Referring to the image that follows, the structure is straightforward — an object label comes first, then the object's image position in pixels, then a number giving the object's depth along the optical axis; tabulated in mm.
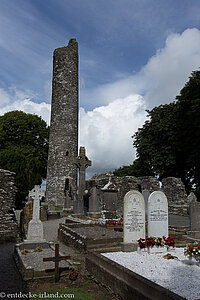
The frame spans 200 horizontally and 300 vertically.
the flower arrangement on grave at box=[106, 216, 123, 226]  9870
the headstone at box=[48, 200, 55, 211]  21062
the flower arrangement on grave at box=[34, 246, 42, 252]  6577
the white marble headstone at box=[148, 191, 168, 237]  6371
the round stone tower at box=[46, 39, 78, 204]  25078
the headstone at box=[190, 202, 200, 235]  7930
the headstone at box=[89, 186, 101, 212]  13530
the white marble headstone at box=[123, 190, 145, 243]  6055
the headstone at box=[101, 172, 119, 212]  12219
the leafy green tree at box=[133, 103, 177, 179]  22811
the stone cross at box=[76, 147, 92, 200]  16391
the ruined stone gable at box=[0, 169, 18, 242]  9580
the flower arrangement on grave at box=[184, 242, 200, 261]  4862
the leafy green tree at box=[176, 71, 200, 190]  20047
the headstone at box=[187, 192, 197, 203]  17289
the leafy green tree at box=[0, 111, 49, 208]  28594
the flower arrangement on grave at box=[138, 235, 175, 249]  5693
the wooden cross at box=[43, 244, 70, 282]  4758
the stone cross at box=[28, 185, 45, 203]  8202
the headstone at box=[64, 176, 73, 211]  24553
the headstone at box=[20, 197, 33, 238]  10172
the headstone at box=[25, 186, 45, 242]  7238
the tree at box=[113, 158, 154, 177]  24938
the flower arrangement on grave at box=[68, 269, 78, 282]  4799
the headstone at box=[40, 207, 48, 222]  15184
